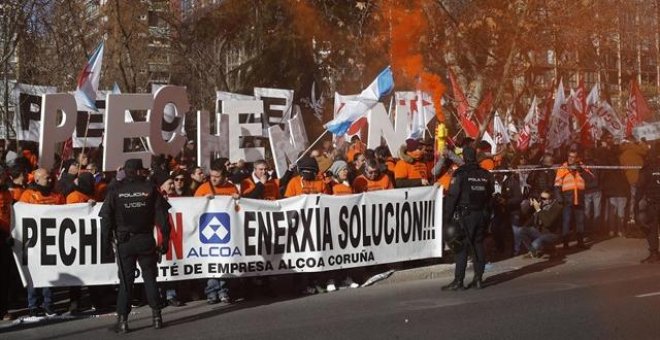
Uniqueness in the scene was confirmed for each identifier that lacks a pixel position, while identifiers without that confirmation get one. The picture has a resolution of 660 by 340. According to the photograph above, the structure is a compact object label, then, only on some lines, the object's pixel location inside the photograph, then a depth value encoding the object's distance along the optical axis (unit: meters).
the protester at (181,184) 11.37
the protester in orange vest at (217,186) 11.10
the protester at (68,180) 11.52
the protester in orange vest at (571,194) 15.23
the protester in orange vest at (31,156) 15.42
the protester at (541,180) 15.38
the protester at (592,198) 16.00
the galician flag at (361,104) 15.85
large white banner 10.25
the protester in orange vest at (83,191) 10.70
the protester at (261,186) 11.65
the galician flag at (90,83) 13.71
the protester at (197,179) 12.16
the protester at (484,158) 14.48
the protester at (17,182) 10.86
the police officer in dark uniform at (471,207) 11.19
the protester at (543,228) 14.01
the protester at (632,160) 16.78
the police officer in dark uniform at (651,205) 13.42
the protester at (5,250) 9.98
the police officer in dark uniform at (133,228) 8.94
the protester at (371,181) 12.51
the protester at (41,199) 10.12
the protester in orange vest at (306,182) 11.69
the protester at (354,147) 16.23
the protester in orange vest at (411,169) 13.37
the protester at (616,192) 16.47
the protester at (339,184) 12.01
